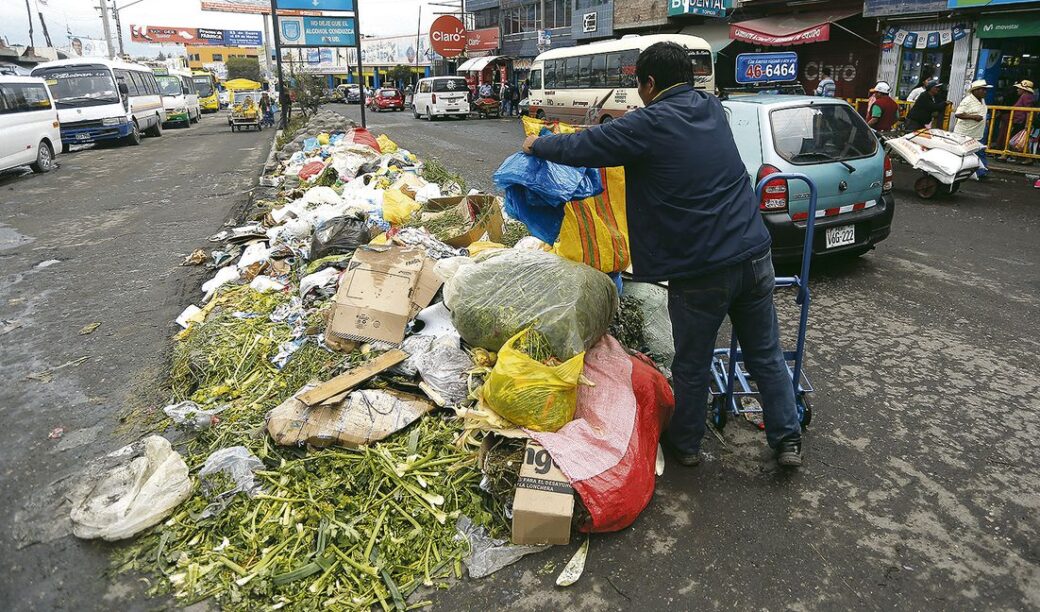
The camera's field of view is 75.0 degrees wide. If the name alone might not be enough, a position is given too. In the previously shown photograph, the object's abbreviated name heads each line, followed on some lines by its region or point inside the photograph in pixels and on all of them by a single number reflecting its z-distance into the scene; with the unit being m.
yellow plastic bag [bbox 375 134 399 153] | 11.71
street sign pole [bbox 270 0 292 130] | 20.54
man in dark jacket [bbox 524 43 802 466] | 2.87
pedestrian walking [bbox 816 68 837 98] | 15.39
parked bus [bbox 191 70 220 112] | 42.71
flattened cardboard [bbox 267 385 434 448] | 3.21
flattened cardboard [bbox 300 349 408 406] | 3.34
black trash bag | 5.66
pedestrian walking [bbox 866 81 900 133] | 11.77
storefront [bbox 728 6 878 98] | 18.61
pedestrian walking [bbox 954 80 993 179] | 10.81
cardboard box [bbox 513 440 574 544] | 2.64
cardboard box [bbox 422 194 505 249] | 5.48
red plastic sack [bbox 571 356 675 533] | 2.73
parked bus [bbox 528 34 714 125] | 18.34
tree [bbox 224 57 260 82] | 71.69
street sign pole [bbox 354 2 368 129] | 16.46
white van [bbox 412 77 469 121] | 29.44
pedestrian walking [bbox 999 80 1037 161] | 12.24
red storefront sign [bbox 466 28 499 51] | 40.75
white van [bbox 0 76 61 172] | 13.57
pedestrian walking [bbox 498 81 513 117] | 31.96
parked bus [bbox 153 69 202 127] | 29.34
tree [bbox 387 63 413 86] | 55.81
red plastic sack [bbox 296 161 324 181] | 10.26
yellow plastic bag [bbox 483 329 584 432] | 2.95
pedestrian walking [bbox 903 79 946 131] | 11.62
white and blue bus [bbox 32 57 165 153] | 19.14
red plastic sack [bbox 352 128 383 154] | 11.60
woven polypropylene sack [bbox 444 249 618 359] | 3.33
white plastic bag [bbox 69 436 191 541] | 2.85
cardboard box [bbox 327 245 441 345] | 4.07
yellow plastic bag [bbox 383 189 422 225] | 6.62
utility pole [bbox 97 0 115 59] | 41.25
